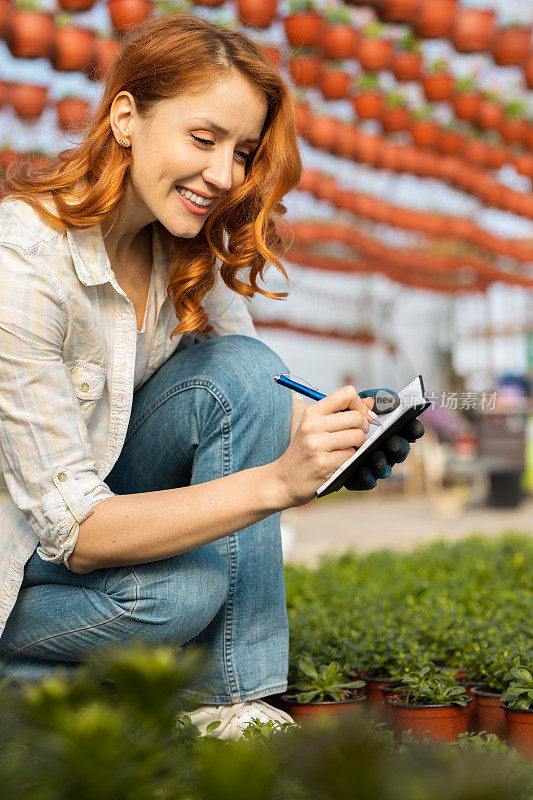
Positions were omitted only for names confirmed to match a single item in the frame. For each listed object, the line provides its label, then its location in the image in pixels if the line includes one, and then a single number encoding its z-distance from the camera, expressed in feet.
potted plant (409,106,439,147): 37.91
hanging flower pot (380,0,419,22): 23.91
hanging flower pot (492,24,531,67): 28.73
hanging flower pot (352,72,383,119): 34.76
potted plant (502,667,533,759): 7.18
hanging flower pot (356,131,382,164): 39.47
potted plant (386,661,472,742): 7.50
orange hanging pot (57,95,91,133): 29.35
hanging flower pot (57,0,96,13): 24.41
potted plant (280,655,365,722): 7.97
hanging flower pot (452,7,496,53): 27.27
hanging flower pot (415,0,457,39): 25.58
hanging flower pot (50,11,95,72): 25.54
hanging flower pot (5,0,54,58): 24.68
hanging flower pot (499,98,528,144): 36.01
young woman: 7.18
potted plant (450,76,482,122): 34.30
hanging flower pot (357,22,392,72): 29.89
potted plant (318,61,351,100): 31.22
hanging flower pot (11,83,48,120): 30.25
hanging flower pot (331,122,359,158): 38.34
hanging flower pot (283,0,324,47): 27.99
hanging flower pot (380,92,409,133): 36.27
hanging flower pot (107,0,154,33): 24.99
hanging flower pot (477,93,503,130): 35.22
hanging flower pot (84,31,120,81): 26.11
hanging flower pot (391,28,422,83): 31.45
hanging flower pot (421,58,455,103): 32.86
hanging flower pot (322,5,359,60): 28.84
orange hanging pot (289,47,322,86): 28.86
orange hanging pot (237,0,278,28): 25.26
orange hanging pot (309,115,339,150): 36.99
